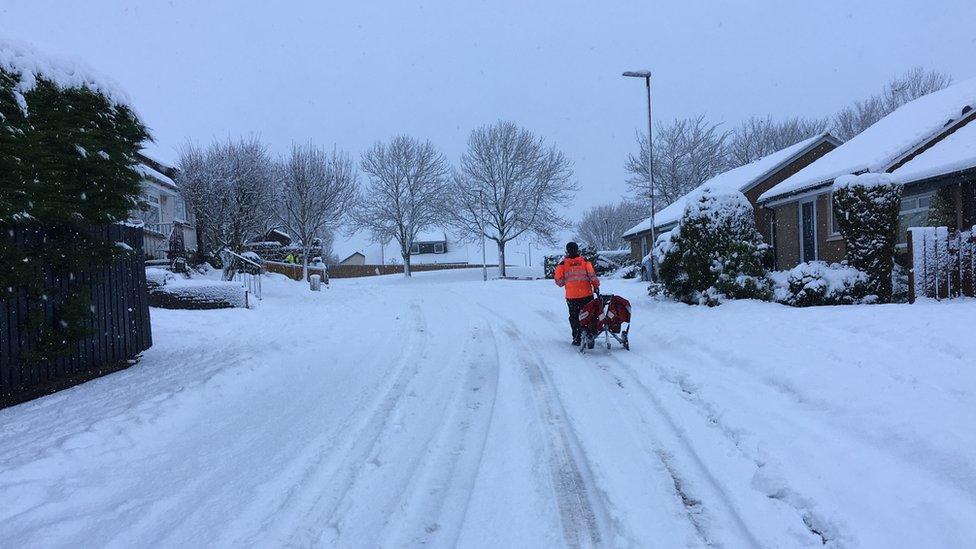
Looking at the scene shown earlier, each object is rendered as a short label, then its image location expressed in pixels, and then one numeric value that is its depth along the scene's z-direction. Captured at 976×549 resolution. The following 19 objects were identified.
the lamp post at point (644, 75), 20.44
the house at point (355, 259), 94.50
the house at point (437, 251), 76.81
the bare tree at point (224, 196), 25.62
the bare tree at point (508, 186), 44.66
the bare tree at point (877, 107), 37.38
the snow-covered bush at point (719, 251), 11.49
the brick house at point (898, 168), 12.82
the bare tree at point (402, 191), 47.38
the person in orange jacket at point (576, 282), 8.99
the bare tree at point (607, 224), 70.18
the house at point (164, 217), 20.56
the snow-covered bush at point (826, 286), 10.21
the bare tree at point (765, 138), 45.00
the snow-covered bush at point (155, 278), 14.52
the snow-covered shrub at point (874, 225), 10.06
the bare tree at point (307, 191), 36.09
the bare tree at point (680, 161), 43.25
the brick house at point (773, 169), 23.14
